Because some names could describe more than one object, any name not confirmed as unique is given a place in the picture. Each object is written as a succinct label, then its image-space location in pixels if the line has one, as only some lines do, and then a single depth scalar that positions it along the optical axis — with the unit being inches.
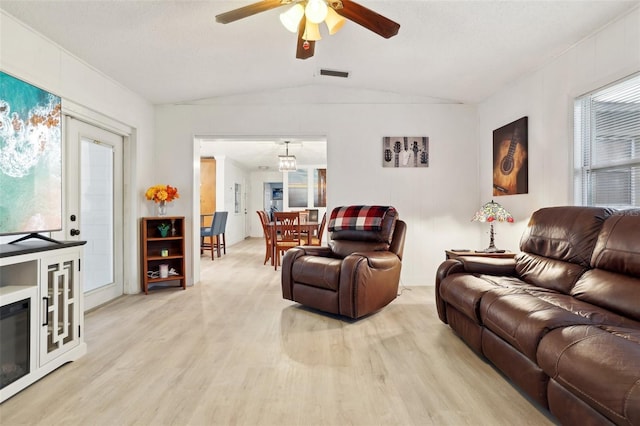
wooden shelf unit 163.3
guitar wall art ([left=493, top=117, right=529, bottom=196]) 137.9
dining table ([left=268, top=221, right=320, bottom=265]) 225.6
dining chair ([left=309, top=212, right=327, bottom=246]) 227.1
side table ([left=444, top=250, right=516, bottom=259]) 124.5
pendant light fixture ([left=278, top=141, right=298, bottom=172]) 290.4
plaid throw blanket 139.9
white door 126.6
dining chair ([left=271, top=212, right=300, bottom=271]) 220.5
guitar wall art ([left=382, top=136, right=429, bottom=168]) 177.8
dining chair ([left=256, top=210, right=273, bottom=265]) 237.8
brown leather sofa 49.4
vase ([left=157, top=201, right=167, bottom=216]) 167.8
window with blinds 94.8
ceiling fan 77.6
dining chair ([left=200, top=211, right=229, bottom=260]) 265.6
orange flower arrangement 162.2
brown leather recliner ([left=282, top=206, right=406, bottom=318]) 116.5
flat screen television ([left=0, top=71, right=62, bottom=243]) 87.1
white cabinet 72.9
